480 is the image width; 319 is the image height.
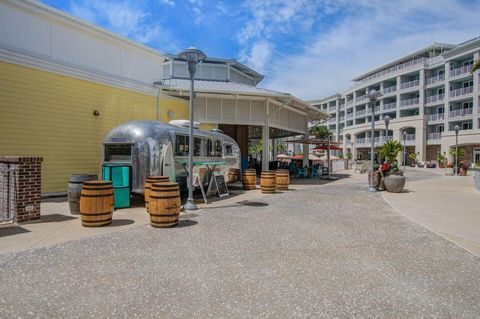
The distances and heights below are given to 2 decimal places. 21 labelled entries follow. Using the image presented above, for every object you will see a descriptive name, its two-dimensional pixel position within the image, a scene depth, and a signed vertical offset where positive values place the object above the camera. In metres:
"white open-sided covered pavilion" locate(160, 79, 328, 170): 16.72 +2.94
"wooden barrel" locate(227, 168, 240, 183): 14.70 -0.87
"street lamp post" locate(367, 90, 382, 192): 15.11 +0.41
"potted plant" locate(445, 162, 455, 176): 29.64 -1.00
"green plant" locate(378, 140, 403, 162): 22.43 +0.58
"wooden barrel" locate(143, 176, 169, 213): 9.09 -0.74
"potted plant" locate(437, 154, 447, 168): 38.09 -0.26
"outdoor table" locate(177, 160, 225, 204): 10.90 -0.43
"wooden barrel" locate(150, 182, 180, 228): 7.11 -1.11
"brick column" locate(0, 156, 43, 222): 7.33 -0.76
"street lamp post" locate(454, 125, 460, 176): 29.39 -0.53
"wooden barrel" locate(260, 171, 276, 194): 13.44 -1.07
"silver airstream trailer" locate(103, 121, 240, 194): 9.76 +0.14
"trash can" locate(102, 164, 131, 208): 9.44 -0.77
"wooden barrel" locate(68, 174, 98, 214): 8.24 -0.94
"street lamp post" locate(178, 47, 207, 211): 9.30 +2.64
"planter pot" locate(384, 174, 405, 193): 14.49 -1.12
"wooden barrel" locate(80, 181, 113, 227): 7.11 -1.11
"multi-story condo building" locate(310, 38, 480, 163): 44.34 +9.09
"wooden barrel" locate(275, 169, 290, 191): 15.13 -1.09
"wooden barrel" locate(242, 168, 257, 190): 14.90 -1.10
